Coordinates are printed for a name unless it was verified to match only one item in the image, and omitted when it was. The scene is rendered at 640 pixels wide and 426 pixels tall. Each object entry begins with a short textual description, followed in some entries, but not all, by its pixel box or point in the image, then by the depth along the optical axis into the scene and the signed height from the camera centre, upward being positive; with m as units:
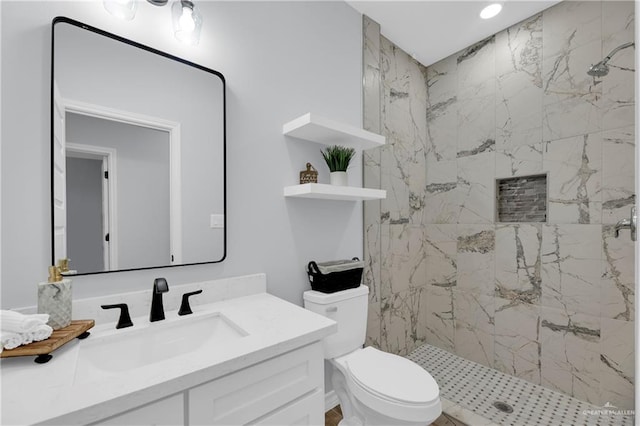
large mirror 1.05 +0.25
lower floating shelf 1.51 +0.12
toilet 1.21 -0.78
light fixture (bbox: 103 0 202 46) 1.19 +0.83
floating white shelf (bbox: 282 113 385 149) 1.53 +0.47
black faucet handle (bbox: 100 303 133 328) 1.05 -0.38
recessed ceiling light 1.95 +1.39
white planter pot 1.73 +0.21
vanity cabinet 0.71 -0.53
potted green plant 1.74 +0.30
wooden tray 0.76 -0.36
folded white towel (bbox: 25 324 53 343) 0.79 -0.33
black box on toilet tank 1.63 -0.36
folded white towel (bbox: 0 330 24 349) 0.76 -0.32
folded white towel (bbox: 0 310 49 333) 0.76 -0.28
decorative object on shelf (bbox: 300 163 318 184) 1.69 +0.22
